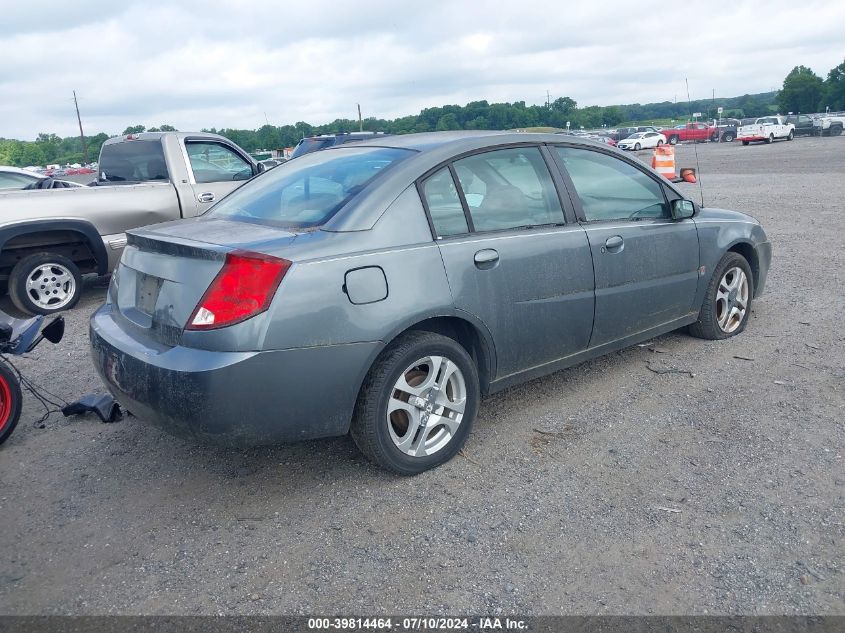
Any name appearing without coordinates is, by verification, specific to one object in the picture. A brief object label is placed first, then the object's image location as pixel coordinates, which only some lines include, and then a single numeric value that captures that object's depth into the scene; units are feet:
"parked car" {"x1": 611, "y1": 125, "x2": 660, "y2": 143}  178.40
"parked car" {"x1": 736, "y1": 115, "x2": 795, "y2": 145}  152.87
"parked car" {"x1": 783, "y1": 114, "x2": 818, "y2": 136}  166.61
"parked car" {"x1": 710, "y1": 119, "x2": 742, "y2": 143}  178.70
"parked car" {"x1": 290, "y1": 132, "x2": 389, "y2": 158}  47.67
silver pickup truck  24.35
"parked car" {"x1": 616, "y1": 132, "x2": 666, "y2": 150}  163.73
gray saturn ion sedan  10.41
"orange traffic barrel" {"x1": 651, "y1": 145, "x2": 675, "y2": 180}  58.70
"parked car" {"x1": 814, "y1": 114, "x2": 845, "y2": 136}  163.94
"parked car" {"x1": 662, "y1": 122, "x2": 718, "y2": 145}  190.17
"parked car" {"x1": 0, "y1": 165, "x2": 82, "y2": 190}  35.14
